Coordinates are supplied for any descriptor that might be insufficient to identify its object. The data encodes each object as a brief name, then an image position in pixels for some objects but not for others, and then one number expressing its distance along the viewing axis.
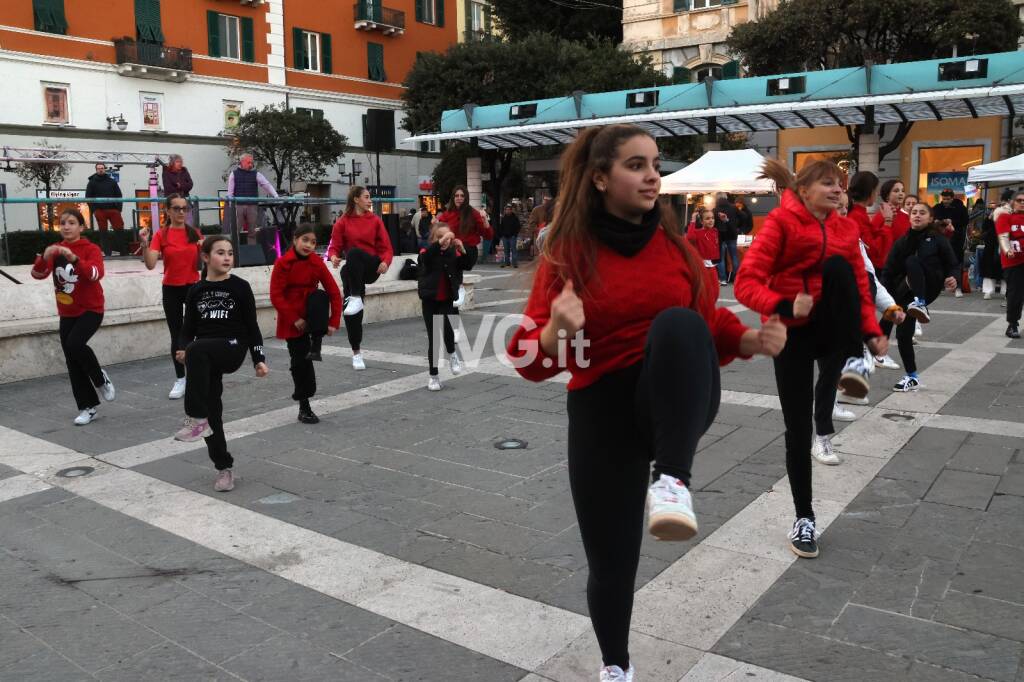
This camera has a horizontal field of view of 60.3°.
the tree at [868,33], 24.72
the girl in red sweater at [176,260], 7.65
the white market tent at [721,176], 16.11
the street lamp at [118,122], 31.61
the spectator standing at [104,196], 10.63
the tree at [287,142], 33.56
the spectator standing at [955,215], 15.72
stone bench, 8.70
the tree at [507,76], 29.73
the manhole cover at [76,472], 5.46
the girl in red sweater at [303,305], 6.59
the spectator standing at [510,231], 23.91
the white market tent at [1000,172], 14.70
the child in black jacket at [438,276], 7.82
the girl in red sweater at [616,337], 2.26
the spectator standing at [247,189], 12.02
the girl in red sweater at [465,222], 8.45
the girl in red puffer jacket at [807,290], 3.83
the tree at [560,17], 38.59
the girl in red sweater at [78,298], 6.78
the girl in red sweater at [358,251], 8.79
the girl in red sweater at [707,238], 13.73
